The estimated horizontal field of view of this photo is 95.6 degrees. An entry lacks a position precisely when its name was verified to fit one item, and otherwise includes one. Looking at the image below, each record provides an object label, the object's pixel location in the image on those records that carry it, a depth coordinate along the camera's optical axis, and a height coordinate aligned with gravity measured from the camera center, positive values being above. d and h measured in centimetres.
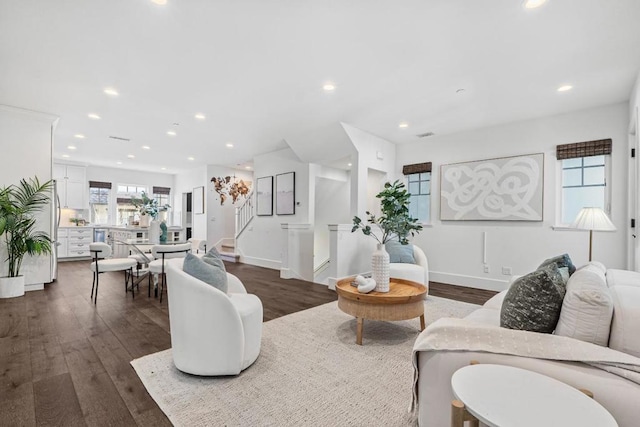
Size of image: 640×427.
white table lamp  305 -8
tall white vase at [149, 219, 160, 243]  463 -36
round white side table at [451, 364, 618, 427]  88 -63
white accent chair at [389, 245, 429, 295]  393 -82
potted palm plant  409 -29
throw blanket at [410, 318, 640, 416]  112 -60
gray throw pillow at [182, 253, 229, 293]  216 -47
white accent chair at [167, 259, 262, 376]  200 -83
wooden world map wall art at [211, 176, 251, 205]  688 +50
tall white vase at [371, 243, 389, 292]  285 -59
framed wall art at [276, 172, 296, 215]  650 +39
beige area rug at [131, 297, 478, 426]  168 -120
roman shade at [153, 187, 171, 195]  1013 +67
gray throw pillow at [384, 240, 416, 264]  439 -63
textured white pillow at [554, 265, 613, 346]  129 -45
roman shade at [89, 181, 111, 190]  888 +74
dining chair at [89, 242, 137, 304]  402 -78
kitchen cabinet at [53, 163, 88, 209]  813 +66
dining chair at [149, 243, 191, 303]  390 -64
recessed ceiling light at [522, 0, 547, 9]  210 +153
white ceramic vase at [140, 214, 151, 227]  554 -22
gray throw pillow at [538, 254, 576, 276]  187 -32
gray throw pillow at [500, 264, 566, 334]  145 -46
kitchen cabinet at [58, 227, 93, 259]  771 -89
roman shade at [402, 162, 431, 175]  560 +86
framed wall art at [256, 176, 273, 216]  706 +35
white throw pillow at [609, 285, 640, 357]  122 -48
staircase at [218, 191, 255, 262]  780 -23
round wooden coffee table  257 -85
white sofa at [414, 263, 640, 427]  106 -64
